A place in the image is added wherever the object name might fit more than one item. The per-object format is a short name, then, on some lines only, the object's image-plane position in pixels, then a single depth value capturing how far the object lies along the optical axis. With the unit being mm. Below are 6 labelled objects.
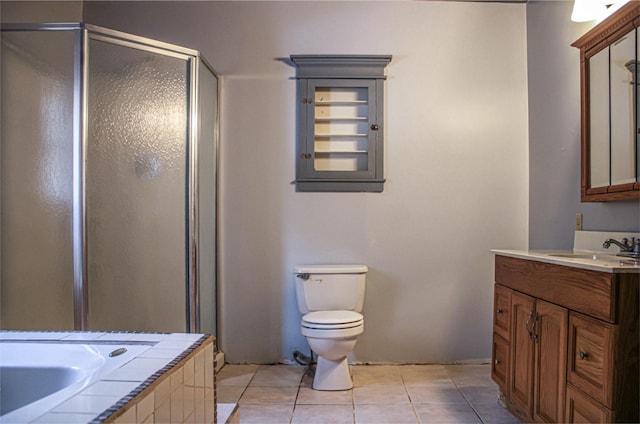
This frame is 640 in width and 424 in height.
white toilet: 2342
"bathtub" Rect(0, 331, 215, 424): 955
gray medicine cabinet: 2811
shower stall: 2119
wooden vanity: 1302
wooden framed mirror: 1836
